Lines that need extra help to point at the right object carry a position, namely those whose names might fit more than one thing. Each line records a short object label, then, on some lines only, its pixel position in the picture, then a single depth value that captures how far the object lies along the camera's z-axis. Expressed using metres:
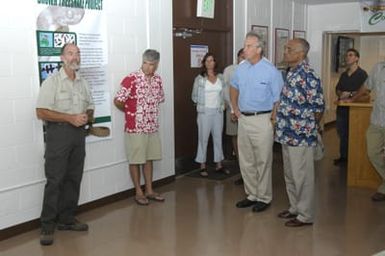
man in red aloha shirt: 4.54
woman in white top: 5.65
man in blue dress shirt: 4.27
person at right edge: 4.64
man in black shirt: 6.20
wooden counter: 5.24
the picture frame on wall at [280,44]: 7.79
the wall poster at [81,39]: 3.97
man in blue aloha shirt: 3.86
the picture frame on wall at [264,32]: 7.09
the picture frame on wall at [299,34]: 8.36
